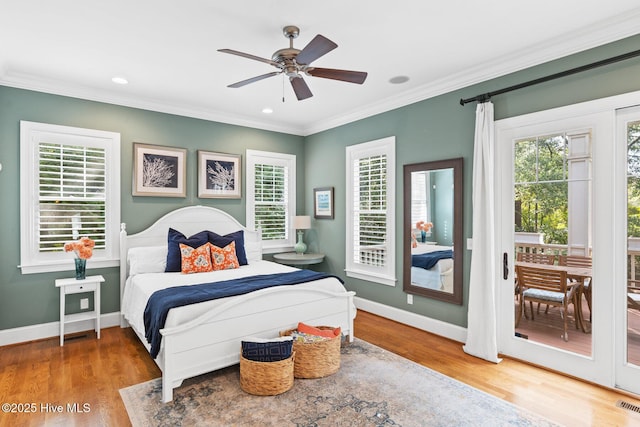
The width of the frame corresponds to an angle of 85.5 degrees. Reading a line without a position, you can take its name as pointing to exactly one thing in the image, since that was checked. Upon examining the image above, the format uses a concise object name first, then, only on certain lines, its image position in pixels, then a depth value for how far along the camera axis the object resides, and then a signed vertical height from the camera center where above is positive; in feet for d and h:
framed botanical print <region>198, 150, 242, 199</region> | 15.93 +1.78
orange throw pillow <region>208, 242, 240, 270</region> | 13.60 -1.79
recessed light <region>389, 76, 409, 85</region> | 12.17 +4.78
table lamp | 18.07 -0.64
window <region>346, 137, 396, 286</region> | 14.67 +0.09
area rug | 7.48 -4.48
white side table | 11.71 -2.75
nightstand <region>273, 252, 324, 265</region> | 16.79 -2.24
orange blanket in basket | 10.01 -3.45
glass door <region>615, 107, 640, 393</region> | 8.50 -0.95
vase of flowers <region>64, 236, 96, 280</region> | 12.19 -1.36
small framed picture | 17.75 +0.53
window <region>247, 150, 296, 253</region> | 17.55 +0.85
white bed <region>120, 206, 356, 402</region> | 8.48 -2.86
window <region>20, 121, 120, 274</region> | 12.16 +0.70
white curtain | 10.67 -1.21
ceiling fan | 8.14 +3.59
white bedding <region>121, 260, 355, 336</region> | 8.75 -2.38
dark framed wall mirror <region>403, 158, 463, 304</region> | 12.17 -0.62
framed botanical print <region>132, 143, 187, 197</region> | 14.30 +1.80
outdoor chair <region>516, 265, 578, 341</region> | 9.74 -2.19
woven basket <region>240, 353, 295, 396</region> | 8.39 -4.01
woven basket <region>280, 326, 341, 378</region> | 9.23 -3.92
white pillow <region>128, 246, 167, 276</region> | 12.98 -1.80
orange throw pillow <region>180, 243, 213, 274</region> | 12.84 -1.77
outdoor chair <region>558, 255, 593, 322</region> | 9.19 -1.36
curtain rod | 8.31 +3.74
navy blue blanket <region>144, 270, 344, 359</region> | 8.62 -2.21
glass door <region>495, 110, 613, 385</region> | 8.96 -0.65
